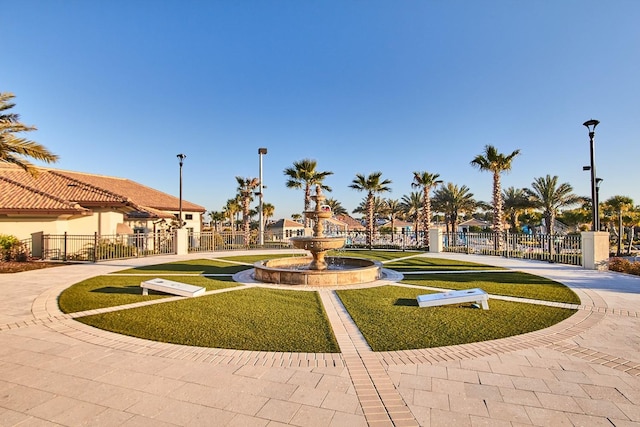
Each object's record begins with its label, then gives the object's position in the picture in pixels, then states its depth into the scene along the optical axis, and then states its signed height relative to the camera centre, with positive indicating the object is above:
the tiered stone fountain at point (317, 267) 10.09 -1.50
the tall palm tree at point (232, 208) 57.91 +2.85
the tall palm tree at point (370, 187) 26.89 +3.14
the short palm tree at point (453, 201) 38.28 +2.82
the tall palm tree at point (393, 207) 50.12 +2.67
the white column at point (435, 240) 21.47 -1.00
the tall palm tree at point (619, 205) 36.47 +2.23
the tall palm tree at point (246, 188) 39.12 +4.44
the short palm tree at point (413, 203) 45.00 +3.03
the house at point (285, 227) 50.72 -0.42
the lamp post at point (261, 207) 24.48 +1.31
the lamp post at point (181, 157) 23.87 +4.88
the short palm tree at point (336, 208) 62.97 +3.40
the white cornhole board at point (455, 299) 7.26 -1.63
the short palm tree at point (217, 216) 62.97 +1.61
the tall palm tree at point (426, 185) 27.61 +3.42
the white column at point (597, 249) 13.51 -0.99
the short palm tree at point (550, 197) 32.28 +2.79
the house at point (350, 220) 67.24 +1.00
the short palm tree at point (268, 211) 62.51 +2.56
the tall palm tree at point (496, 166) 23.06 +4.16
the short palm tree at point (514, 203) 36.12 +2.45
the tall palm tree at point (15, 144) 12.73 +3.08
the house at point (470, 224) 52.59 +0.14
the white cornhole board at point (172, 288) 8.30 -1.64
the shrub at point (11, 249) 16.17 -1.27
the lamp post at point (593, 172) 13.47 +2.17
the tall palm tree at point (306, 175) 27.86 +4.19
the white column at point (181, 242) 20.16 -1.08
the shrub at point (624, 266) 12.89 -1.69
